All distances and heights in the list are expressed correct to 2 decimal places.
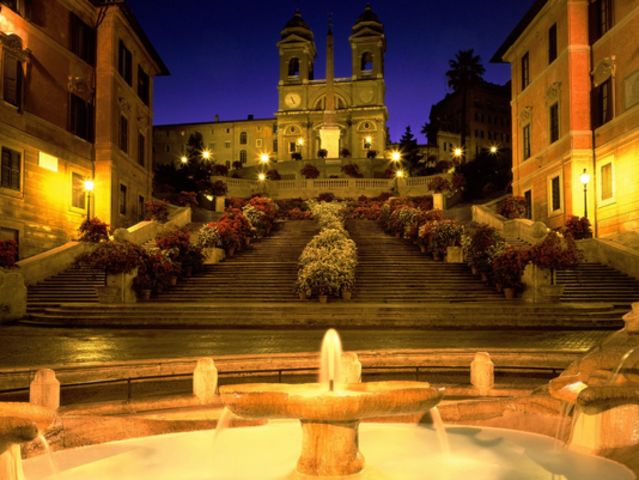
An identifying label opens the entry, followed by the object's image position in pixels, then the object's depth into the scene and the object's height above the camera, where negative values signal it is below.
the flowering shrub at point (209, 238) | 26.34 +1.13
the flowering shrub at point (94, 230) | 25.34 +1.46
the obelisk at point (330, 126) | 64.94 +15.05
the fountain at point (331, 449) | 4.57 -1.92
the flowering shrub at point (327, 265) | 20.33 -0.07
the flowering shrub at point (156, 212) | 31.81 +2.81
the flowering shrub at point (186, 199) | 38.72 +4.24
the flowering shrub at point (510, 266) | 19.36 -0.13
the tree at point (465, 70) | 82.50 +26.89
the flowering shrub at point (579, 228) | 25.59 +1.46
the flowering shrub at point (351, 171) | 57.64 +9.03
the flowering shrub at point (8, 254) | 18.19 +0.34
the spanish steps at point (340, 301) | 16.72 -1.23
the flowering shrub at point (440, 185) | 43.56 +5.71
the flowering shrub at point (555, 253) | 18.33 +0.28
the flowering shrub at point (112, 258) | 19.34 +0.20
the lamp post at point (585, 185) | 25.42 +3.46
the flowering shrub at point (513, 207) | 31.31 +2.91
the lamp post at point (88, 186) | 26.42 +3.48
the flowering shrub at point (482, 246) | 21.80 +0.60
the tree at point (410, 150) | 73.00 +14.12
